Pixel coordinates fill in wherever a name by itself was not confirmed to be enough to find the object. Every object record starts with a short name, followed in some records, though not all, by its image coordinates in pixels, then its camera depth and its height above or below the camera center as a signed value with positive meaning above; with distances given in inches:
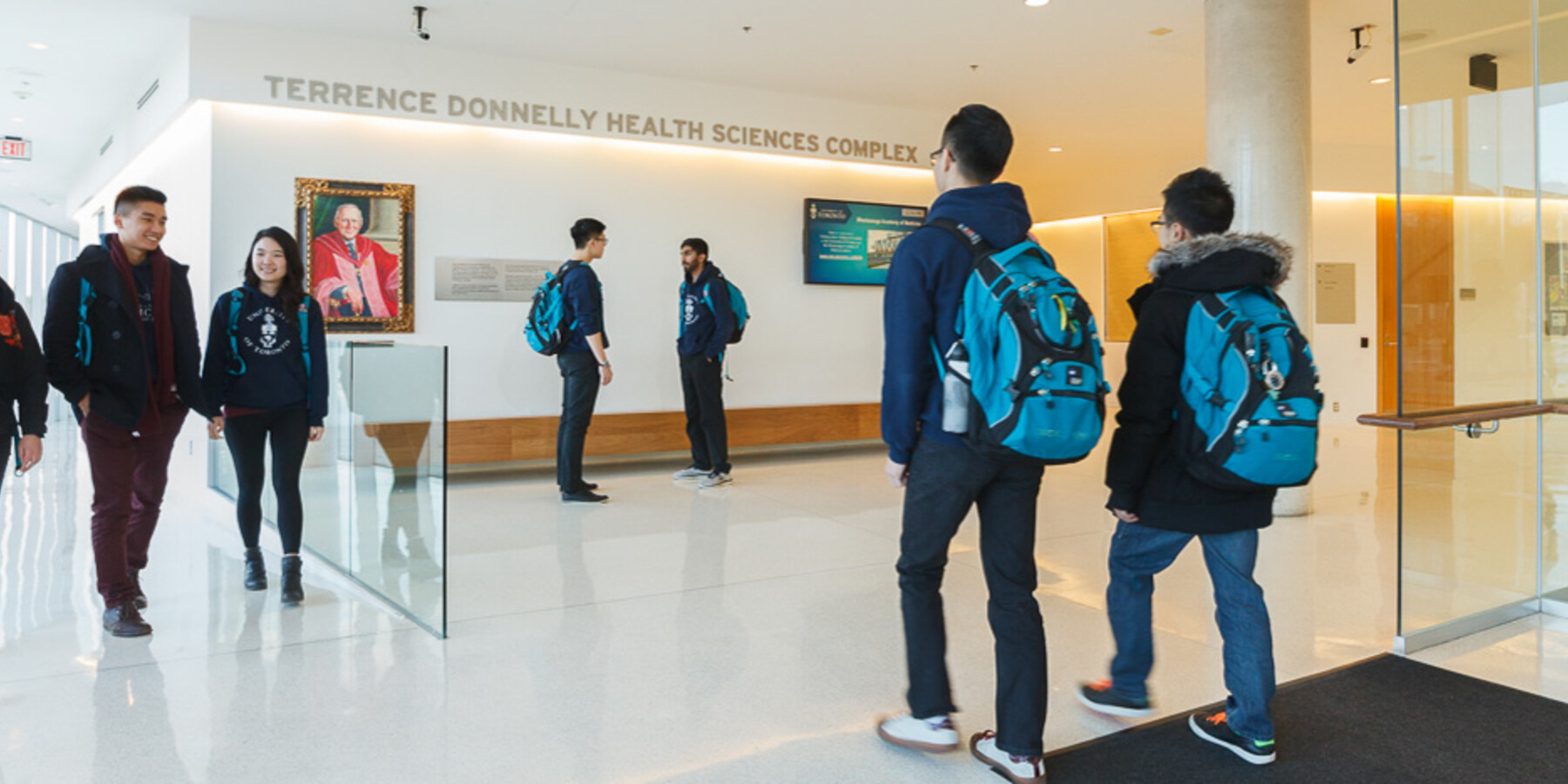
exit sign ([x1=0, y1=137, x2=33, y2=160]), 406.0 +101.4
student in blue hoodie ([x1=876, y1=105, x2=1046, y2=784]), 85.1 -6.3
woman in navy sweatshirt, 145.9 +2.8
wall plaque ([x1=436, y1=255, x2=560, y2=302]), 282.8 +33.5
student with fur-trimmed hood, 92.7 -6.9
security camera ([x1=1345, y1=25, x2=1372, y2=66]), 261.7 +95.0
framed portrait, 265.0 +39.1
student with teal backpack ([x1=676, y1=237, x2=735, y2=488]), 270.7 +14.9
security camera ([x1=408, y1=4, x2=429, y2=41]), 243.1 +93.4
